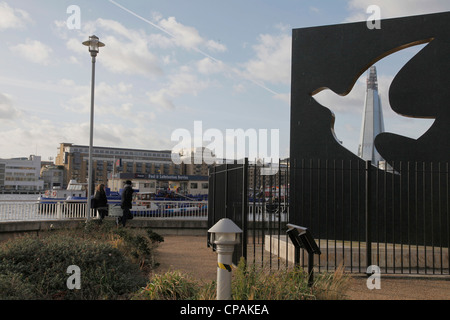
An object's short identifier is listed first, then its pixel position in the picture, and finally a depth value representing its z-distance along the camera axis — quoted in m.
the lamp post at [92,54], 15.23
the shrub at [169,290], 5.80
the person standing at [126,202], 15.26
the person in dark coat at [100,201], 15.52
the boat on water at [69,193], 35.05
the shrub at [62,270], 6.27
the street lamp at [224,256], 4.98
